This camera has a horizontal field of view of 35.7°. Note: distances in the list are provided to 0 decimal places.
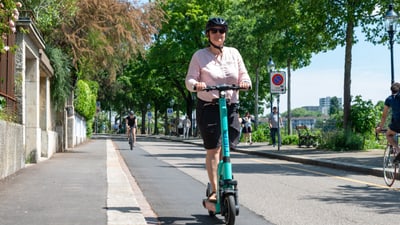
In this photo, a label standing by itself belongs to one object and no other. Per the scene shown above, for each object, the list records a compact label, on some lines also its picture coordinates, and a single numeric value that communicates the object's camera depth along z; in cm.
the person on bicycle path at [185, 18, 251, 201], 617
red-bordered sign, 2398
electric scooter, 568
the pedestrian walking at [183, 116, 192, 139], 4945
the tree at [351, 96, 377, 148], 2381
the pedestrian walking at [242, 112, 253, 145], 3266
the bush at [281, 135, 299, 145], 3033
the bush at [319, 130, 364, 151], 2247
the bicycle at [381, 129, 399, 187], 1075
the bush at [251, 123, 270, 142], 3684
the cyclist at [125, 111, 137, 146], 2706
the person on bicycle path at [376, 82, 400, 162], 1044
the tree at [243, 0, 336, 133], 2333
